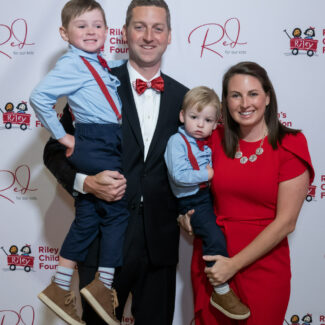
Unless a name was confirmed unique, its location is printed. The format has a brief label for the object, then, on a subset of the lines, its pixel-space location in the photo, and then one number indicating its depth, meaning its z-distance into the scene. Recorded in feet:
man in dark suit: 5.78
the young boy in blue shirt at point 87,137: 5.22
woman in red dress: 5.62
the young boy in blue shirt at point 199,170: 5.61
